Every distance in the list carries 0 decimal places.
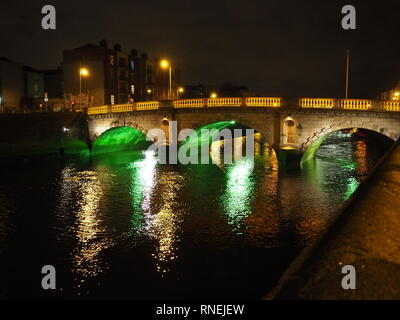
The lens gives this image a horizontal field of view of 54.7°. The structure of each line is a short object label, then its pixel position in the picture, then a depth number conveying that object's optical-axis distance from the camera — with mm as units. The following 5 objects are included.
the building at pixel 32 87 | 65306
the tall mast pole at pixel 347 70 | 32512
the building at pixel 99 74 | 62688
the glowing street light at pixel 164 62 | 35906
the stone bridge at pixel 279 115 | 28375
